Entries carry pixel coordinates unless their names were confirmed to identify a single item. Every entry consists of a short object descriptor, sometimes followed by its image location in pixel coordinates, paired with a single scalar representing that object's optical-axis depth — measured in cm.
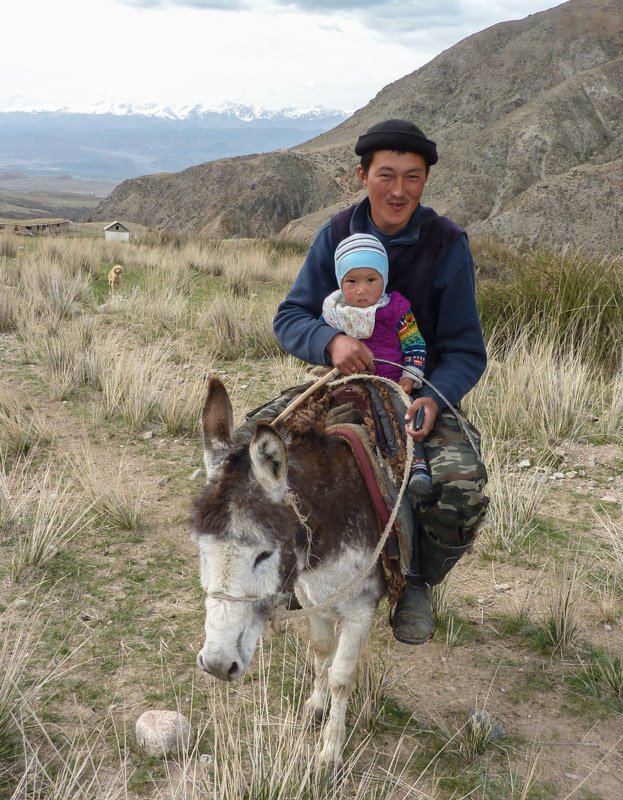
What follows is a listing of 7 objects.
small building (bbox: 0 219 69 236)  2068
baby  235
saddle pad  225
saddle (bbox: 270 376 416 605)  226
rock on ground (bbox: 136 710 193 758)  234
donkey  167
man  234
